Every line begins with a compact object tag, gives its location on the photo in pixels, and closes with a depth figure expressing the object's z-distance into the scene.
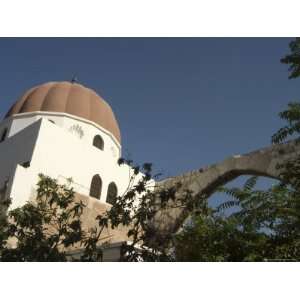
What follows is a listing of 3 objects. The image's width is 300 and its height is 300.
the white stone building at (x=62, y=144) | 10.94
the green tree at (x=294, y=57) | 4.12
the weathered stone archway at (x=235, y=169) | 11.09
